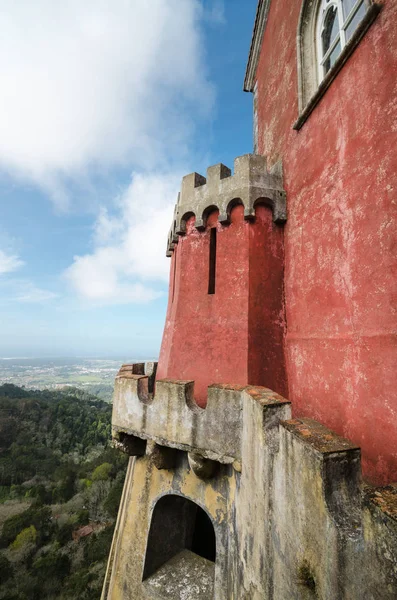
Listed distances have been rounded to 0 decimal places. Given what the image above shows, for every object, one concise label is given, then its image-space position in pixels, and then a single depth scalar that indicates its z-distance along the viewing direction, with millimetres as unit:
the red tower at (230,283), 4125
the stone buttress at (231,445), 1904
